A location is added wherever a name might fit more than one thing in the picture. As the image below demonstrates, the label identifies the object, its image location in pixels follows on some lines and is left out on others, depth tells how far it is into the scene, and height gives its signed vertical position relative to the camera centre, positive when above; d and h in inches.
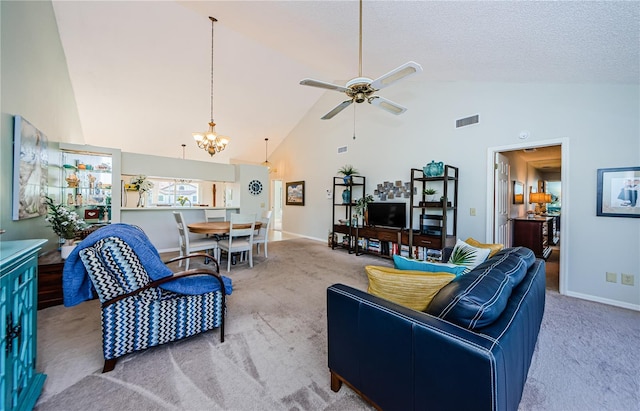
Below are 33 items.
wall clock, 264.2 +19.7
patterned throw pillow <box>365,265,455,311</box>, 51.6 -17.1
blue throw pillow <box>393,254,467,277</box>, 66.9 -16.5
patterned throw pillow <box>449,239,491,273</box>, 82.1 -16.9
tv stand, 181.3 -25.6
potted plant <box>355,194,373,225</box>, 215.4 +1.9
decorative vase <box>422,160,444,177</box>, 160.6 +25.4
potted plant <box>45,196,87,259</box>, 109.2 -9.1
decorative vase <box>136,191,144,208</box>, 207.6 +3.2
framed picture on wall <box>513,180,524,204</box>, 208.5 +13.9
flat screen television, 188.4 -6.0
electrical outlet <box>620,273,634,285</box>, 109.6 -31.5
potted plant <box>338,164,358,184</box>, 221.5 +31.3
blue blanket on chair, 63.9 -18.3
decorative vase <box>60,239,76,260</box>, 110.1 -20.8
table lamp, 244.7 +10.3
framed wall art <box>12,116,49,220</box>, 88.0 +13.0
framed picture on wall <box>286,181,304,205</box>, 303.7 +16.4
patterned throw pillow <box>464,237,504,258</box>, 87.0 -14.8
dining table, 152.3 -14.9
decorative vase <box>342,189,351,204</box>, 229.9 +9.5
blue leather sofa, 34.6 -23.0
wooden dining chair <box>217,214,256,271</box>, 154.7 -19.5
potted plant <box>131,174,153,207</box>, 201.8 +17.1
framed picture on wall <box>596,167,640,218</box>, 108.1 +7.8
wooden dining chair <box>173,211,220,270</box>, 145.9 -24.9
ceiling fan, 81.6 +46.2
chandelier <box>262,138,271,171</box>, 332.0 +77.6
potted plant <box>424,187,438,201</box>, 170.1 +9.8
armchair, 63.7 -26.1
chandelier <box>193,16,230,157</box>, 179.3 +48.3
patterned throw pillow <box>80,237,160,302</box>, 62.7 -17.0
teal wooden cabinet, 44.6 -25.5
